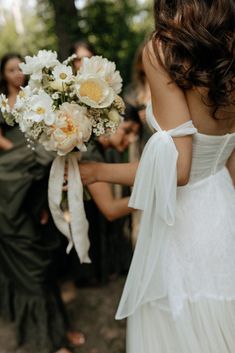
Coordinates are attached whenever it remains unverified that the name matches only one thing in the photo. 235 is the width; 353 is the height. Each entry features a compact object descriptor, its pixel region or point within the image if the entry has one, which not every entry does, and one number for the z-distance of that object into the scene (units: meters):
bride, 1.42
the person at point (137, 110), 3.00
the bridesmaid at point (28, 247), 2.70
